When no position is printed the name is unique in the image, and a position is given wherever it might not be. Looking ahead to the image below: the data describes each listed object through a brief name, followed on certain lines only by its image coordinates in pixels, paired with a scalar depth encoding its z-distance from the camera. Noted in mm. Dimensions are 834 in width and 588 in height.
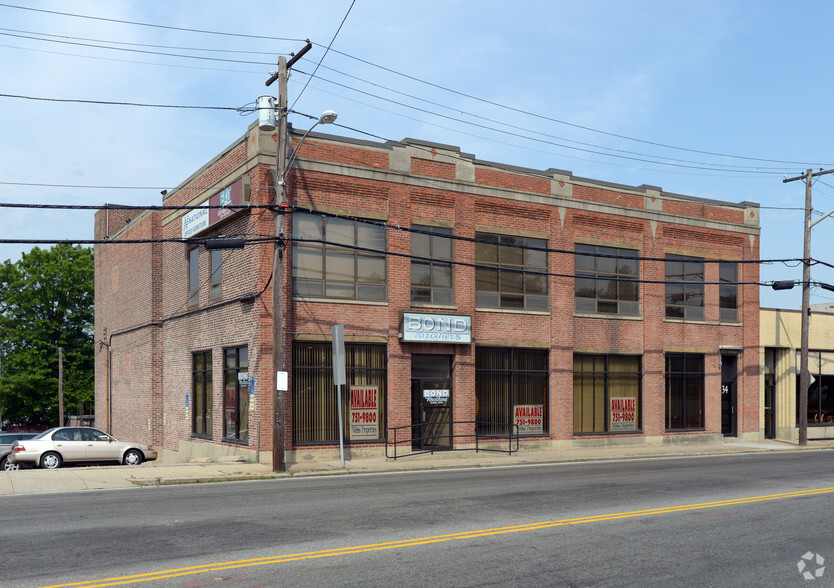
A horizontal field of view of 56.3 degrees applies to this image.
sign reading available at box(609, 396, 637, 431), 29172
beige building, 33375
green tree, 59438
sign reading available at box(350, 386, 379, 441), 23781
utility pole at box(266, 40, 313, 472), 20234
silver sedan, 24662
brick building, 23234
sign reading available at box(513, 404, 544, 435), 26969
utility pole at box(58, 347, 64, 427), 52556
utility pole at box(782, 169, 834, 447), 31156
